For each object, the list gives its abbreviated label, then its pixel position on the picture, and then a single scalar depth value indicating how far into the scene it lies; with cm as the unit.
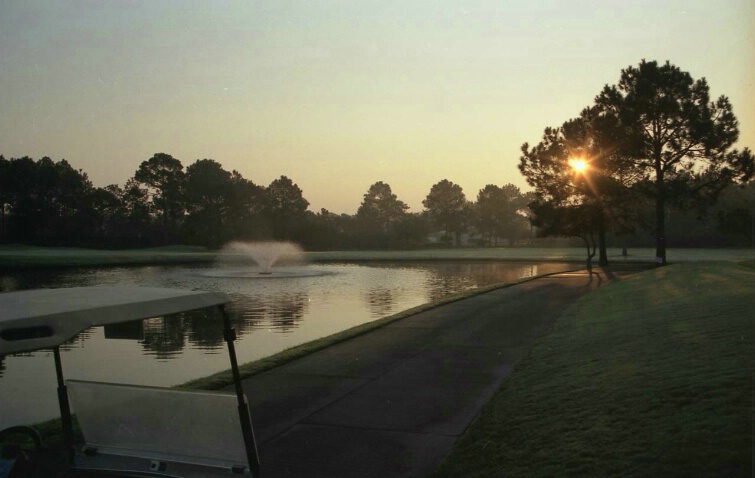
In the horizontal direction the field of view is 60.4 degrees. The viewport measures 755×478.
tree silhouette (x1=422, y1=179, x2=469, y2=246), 14038
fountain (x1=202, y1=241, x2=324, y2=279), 4406
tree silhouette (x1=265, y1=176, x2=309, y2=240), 10700
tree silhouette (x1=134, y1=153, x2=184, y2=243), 10812
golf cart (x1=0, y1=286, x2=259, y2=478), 389
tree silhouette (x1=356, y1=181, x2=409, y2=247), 15488
